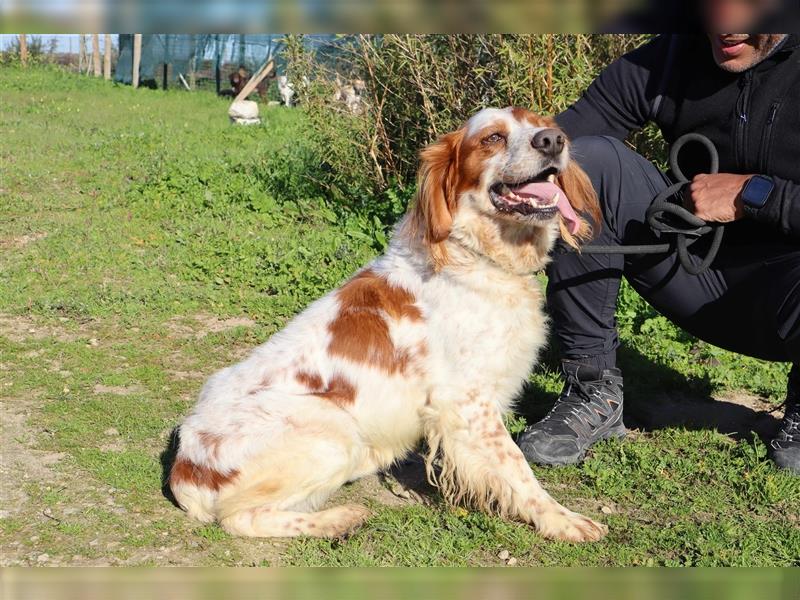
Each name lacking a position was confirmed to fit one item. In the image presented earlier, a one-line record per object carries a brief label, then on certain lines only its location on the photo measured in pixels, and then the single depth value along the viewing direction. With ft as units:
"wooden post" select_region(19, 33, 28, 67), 65.16
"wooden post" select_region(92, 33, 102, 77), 66.67
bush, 18.66
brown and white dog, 10.16
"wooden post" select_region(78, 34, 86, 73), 66.06
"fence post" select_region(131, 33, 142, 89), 63.67
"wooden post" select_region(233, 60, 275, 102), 51.19
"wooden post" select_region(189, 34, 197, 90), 66.44
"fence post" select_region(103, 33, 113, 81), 66.28
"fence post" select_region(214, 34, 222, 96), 66.03
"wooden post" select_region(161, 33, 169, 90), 65.62
